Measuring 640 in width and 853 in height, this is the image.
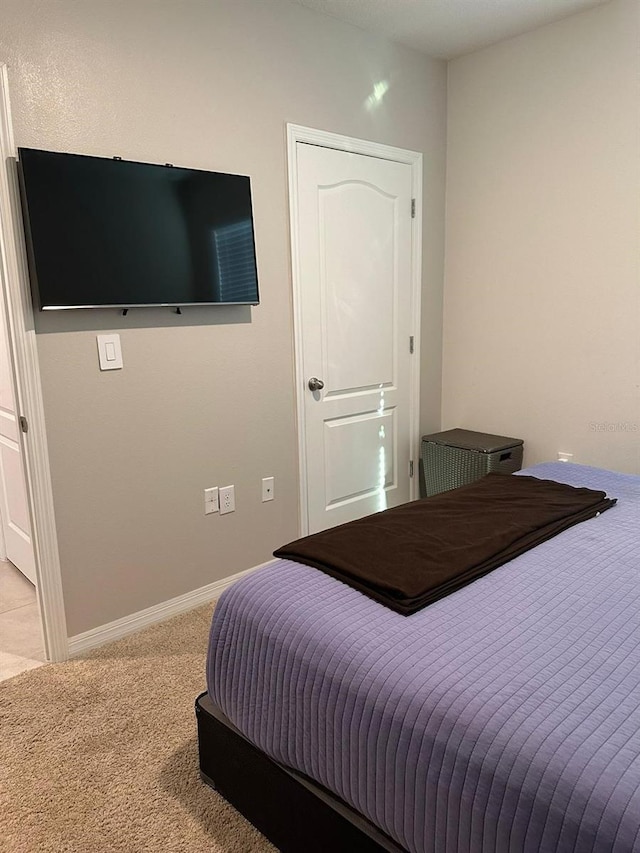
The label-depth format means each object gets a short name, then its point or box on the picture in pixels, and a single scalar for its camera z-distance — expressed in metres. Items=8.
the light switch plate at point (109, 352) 2.38
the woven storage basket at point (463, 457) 3.35
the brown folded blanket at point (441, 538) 1.58
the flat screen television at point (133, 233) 2.13
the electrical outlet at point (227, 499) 2.86
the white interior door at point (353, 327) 3.06
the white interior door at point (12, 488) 2.87
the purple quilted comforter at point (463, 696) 1.02
